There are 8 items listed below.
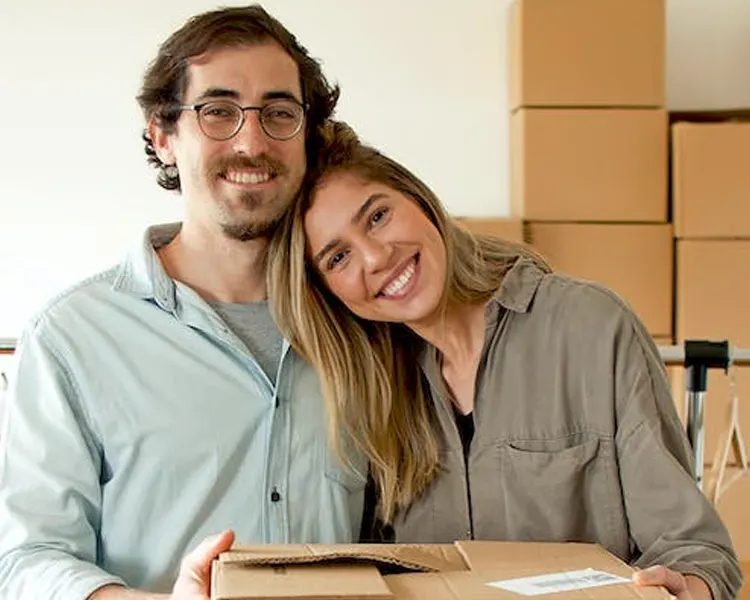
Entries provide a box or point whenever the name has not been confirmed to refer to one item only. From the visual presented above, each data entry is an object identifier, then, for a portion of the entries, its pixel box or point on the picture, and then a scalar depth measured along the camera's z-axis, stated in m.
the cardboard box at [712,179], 3.56
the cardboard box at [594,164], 3.62
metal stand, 1.82
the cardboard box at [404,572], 1.03
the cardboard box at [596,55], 3.61
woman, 1.53
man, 1.54
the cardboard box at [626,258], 3.63
